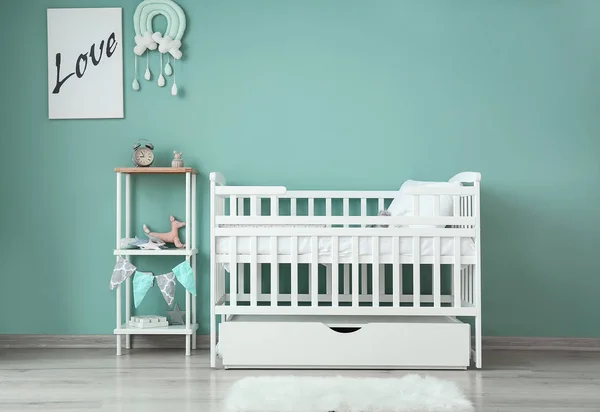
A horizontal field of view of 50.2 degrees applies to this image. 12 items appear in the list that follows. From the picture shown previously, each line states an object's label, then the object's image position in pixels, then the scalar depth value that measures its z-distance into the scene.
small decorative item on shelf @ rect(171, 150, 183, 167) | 3.06
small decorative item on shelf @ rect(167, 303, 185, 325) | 3.15
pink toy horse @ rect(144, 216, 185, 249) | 3.06
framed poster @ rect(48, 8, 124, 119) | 3.19
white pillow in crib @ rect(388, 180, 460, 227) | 2.78
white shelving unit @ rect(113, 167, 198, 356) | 2.97
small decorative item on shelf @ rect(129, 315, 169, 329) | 2.99
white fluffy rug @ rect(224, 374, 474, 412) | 2.04
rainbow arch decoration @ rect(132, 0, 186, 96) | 3.17
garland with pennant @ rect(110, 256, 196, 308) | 2.95
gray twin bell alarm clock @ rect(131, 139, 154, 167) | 3.05
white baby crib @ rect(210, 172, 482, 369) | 2.60
